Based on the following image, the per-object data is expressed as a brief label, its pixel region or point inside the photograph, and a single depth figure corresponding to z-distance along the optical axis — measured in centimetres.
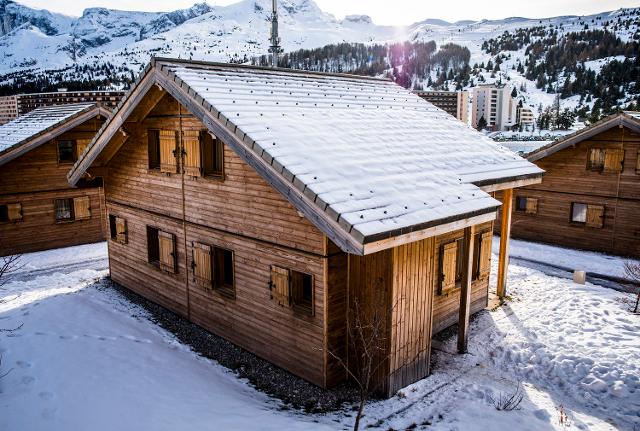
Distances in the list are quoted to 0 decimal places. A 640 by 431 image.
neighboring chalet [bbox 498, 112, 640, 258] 1992
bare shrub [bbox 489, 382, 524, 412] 873
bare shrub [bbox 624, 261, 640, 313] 1563
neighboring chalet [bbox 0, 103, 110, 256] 2016
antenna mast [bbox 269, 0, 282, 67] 1822
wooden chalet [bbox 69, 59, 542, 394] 871
